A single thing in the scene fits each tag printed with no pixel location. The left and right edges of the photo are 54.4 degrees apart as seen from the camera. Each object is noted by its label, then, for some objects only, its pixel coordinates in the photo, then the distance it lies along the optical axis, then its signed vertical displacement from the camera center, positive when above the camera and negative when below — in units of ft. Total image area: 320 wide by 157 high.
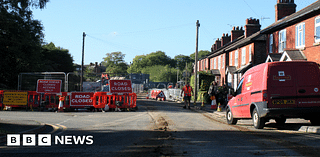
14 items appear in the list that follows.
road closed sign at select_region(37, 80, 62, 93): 66.80 +0.14
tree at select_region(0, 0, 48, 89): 90.74 +12.68
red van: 31.68 -0.08
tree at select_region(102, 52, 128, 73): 395.38 +32.74
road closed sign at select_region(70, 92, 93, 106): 66.19 -2.54
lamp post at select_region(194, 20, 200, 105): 91.91 +9.55
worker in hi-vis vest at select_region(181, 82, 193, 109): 70.91 -0.65
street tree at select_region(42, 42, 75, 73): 172.18 +16.12
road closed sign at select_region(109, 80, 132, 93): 66.44 +0.31
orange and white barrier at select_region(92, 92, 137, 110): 64.64 -2.68
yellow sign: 65.92 -2.66
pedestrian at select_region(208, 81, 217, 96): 68.27 -0.34
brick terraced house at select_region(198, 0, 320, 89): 59.47 +11.59
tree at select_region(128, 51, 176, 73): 416.87 +36.18
